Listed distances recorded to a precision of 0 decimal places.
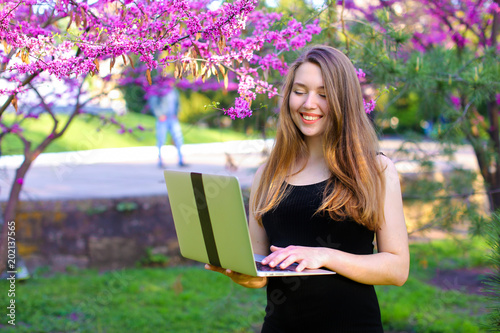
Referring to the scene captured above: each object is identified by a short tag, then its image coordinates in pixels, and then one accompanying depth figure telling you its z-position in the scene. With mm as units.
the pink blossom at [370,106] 1808
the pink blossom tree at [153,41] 1494
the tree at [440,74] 2326
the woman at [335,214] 1513
